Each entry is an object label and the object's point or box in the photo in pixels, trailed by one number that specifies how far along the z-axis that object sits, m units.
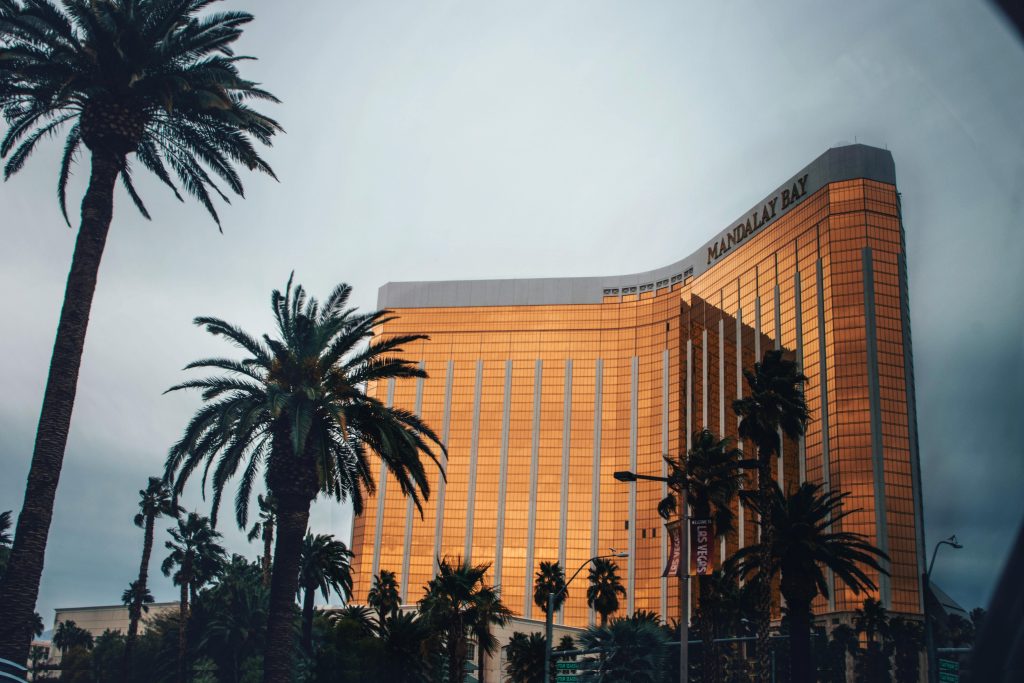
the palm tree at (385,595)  72.19
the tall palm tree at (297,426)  35.00
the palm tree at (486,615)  51.86
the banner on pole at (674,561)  35.27
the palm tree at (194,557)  82.00
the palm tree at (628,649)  51.56
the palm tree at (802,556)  48.50
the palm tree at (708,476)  50.19
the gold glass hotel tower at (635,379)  128.25
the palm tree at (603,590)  83.69
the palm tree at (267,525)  78.56
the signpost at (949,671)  36.12
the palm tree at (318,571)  70.56
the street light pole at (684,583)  33.56
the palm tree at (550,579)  86.00
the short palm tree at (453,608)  51.31
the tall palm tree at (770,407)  52.47
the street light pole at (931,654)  36.38
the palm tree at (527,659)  73.69
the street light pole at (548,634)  37.16
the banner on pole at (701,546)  34.94
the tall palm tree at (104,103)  29.41
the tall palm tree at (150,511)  78.94
